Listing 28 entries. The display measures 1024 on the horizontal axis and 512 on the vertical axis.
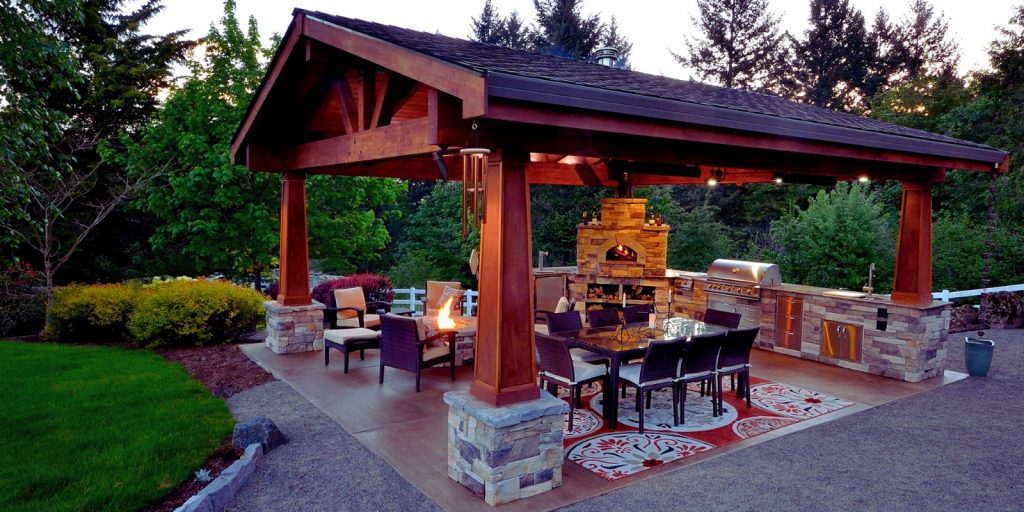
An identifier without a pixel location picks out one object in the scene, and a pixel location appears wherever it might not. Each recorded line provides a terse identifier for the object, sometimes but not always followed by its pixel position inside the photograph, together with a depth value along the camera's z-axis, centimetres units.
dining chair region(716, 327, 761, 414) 608
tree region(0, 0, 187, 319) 1198
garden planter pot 775
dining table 561
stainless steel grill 896
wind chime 398
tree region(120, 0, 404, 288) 1154
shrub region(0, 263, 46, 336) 1047
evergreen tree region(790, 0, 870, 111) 2484
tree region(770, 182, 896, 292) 1436
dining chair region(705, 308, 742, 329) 725
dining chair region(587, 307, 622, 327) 713
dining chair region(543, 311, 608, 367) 666
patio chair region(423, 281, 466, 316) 935
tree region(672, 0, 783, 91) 2547
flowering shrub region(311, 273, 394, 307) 1227
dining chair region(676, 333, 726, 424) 573
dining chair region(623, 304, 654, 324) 737
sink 806
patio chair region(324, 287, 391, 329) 880
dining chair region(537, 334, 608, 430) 554
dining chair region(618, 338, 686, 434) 548
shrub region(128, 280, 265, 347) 880
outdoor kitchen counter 753
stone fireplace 1060
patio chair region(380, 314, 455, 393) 667
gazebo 408
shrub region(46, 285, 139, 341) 932
